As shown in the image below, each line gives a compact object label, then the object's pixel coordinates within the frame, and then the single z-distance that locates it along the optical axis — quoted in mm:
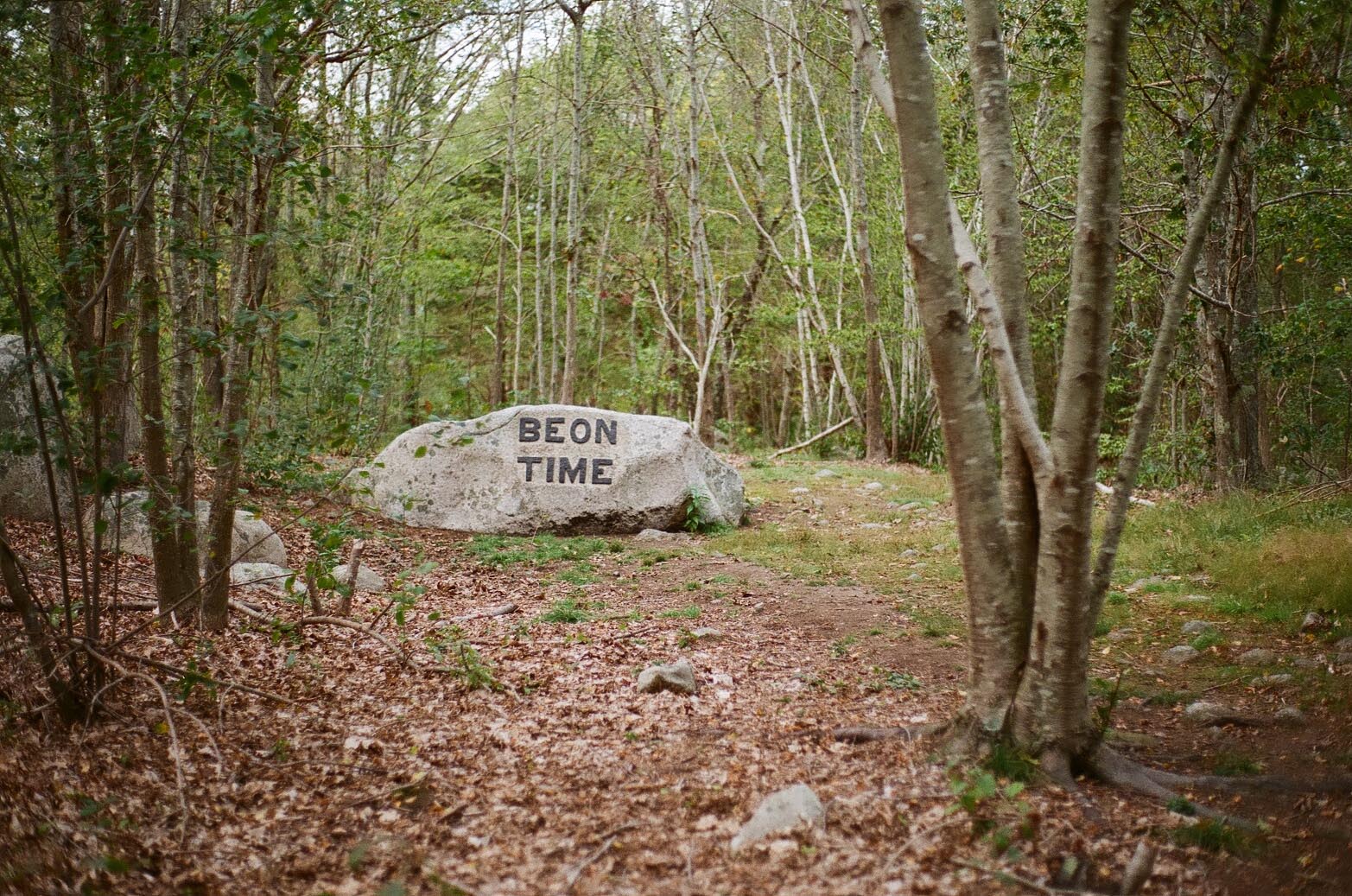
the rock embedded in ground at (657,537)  9805
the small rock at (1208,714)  4207
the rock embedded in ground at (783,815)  3135
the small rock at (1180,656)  5211
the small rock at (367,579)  7246
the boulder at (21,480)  7465
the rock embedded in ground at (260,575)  6633
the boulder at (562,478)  10234
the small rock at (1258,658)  4957
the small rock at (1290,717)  4152
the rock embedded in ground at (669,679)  4805
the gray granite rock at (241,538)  7023
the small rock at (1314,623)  5348
